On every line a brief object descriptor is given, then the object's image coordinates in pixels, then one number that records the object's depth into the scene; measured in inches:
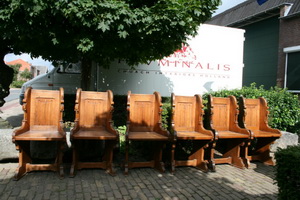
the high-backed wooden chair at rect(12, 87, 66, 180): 163.0
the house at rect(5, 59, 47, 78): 2020.2
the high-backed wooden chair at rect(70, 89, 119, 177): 173.9
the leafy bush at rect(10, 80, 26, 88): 1744.6
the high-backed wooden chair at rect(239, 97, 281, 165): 215.3
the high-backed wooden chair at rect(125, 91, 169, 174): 192.4
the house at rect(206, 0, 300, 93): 489.4
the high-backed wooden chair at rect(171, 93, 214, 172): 192.7
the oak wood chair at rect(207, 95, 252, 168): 204.5
